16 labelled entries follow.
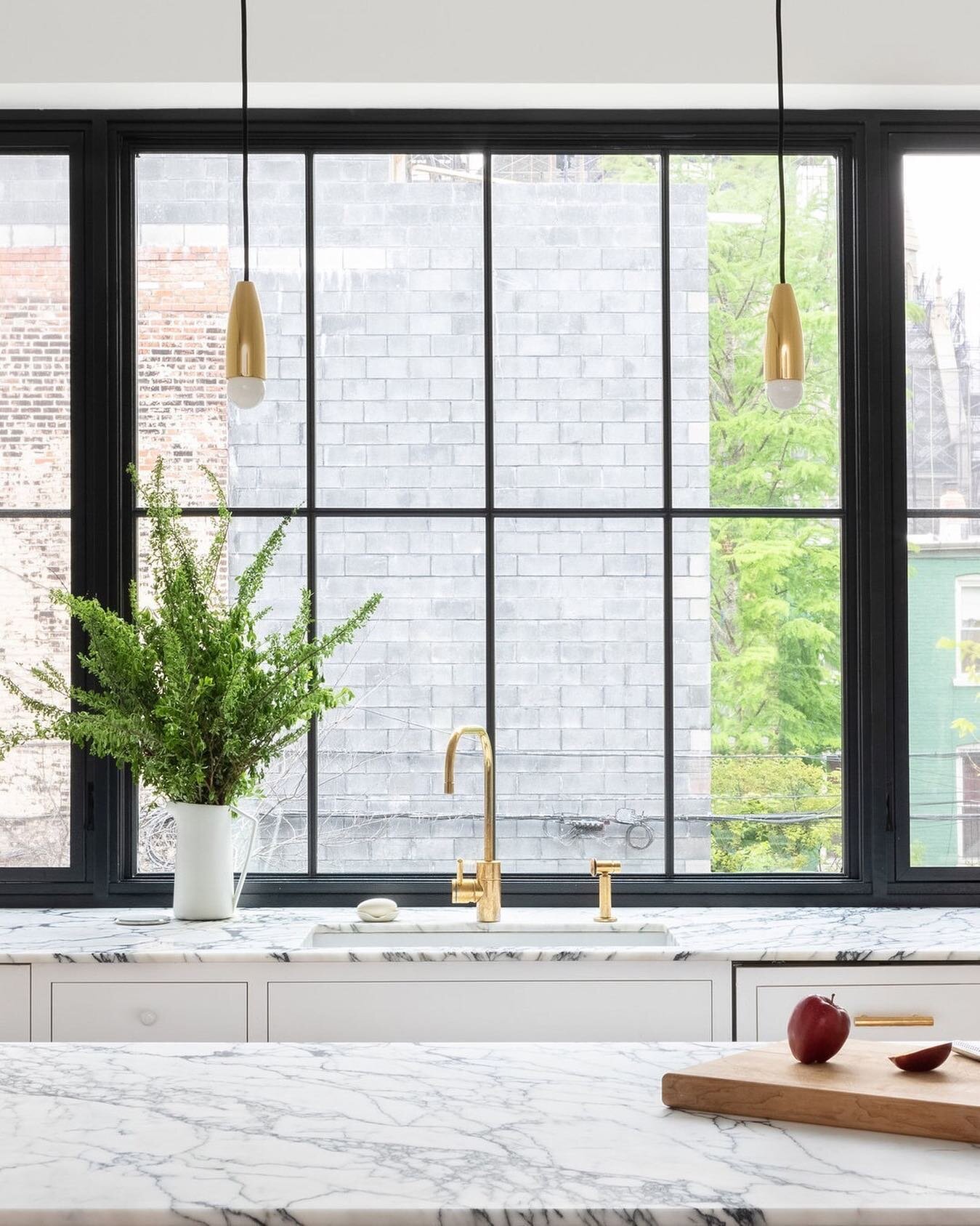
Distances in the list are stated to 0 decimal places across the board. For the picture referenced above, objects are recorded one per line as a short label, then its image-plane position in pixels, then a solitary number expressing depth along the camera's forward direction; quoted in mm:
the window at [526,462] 3049
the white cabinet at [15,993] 2463
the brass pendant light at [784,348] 1925
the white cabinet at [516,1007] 2465
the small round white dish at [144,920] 2740
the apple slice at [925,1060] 1463
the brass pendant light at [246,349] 1932
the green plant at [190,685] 2686
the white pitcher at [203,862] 2746
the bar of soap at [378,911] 2785
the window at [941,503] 3057
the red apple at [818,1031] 1475
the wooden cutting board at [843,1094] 1339
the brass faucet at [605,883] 2811
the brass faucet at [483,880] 2797
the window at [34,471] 3035
